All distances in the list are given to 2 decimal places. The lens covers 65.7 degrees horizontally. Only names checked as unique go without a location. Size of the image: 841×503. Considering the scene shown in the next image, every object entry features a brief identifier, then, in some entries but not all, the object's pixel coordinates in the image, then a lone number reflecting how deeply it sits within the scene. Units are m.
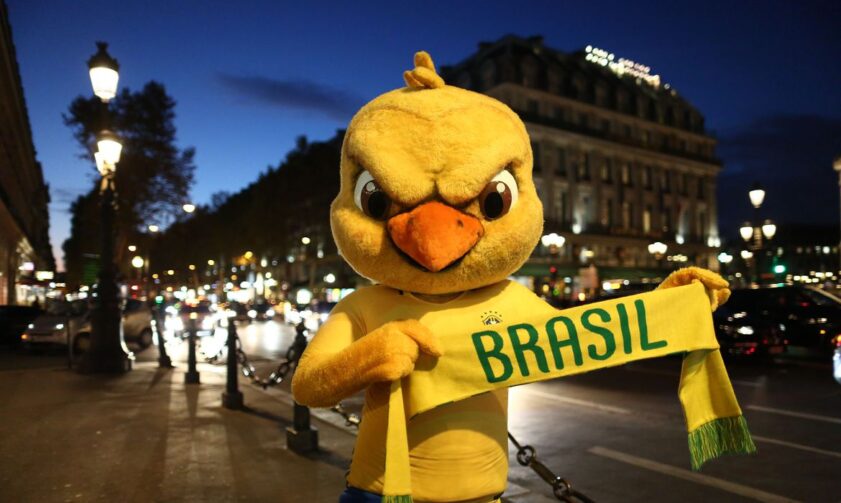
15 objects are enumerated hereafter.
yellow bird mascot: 2.35
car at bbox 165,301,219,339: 27.54
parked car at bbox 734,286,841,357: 15.98
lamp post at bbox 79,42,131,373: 12.64
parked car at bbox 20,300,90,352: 17.77
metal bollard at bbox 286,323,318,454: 6.56
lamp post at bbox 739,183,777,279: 20.28
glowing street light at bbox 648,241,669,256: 31.88
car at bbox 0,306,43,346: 21.38
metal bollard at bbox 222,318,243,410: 8.98
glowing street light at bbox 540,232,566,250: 30.14
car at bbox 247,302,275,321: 40.28
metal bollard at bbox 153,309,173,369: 14.30
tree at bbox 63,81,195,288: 33.09
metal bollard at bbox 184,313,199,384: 11.62
